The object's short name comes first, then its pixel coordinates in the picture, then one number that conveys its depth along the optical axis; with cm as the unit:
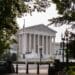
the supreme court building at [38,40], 12054
